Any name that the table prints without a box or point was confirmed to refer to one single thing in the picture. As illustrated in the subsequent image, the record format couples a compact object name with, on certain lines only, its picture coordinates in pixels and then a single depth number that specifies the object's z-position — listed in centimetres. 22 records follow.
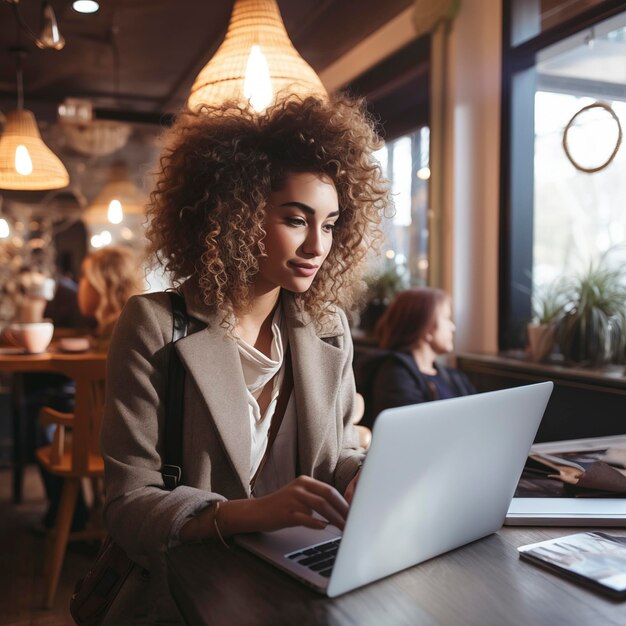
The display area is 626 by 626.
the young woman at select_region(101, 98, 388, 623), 114
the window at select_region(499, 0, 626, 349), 314
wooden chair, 269
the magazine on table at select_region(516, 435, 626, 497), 126
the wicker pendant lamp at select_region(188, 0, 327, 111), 209
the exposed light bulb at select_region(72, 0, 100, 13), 410
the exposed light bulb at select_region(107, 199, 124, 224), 514
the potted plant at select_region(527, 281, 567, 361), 314
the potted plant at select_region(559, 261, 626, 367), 291
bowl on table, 333
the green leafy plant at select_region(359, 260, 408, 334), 450
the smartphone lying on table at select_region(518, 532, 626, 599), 89
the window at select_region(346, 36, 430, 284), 441
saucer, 360
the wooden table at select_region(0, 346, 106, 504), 270
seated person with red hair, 294
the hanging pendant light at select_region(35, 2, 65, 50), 273
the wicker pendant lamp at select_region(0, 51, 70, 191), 343
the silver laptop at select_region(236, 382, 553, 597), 83
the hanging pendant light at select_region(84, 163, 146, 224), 645
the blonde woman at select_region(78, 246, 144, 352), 371
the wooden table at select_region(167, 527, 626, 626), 81
